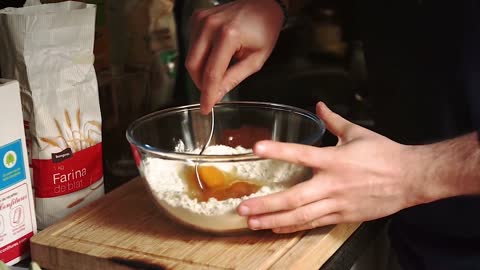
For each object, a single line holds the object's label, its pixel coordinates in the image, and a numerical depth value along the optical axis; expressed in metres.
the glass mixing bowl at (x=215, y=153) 1.03
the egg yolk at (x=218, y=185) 1.04
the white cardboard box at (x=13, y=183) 0.99
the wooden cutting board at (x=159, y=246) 0.99
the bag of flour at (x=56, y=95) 1.04
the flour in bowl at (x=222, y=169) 1.03
